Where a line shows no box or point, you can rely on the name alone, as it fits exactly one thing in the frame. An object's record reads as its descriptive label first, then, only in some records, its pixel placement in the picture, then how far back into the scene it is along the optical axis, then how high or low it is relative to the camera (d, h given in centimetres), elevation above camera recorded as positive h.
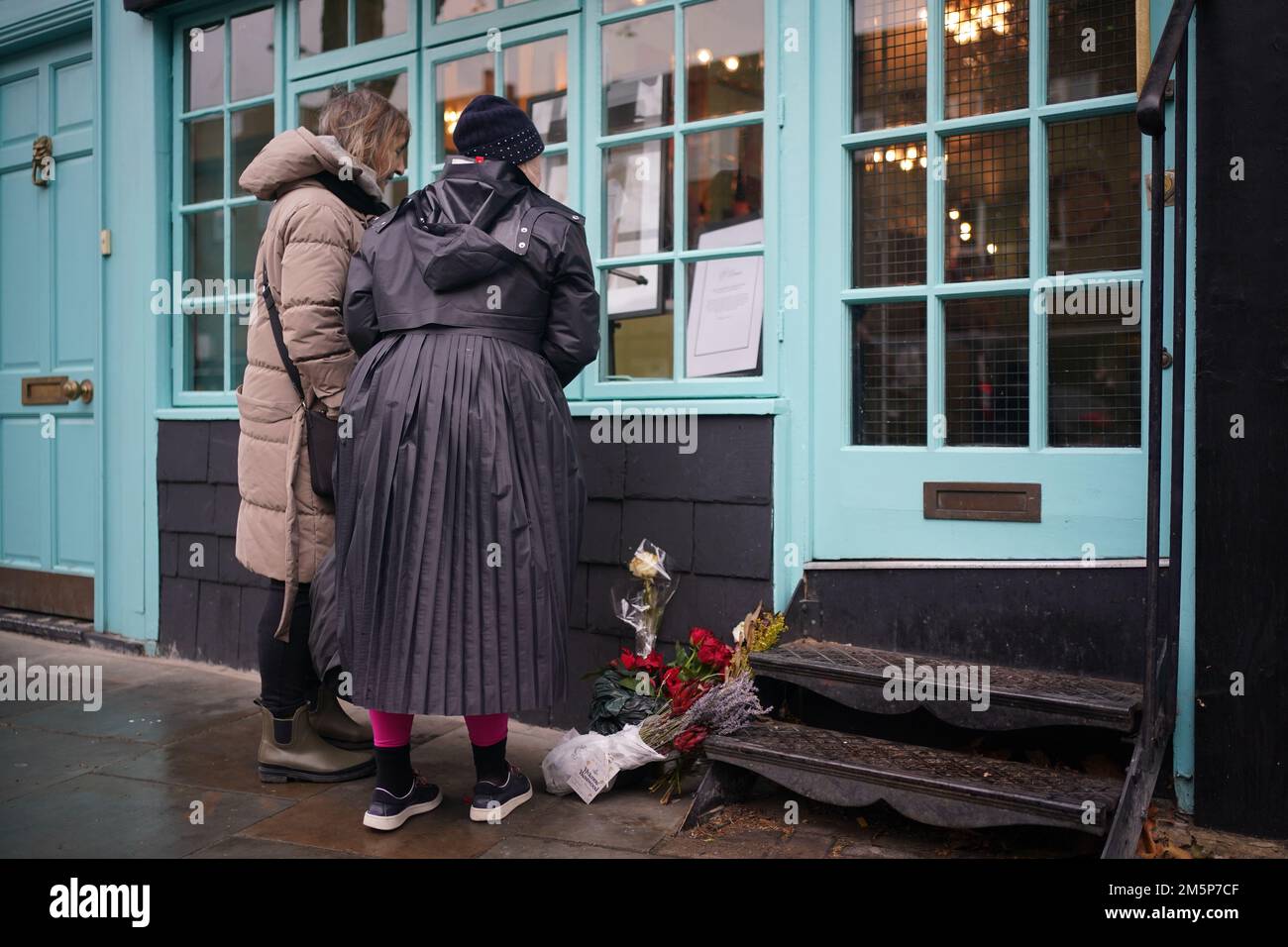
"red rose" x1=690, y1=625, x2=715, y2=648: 339 -53
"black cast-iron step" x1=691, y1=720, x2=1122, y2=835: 251 -76
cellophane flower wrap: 356 -43
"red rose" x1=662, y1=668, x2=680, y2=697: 331 -65
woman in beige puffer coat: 324 +26
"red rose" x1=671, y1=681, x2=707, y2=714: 324 -68
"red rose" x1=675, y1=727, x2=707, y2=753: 318 -78
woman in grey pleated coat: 280 +3
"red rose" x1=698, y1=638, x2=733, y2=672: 335 -58
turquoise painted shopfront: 307 +79
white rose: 354 -32
